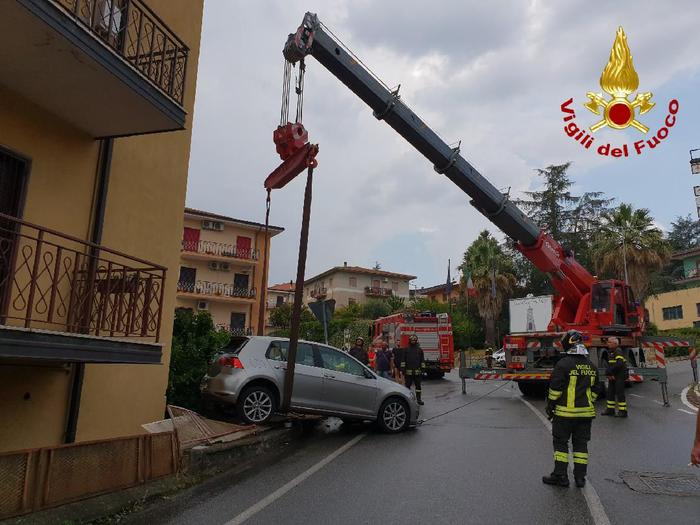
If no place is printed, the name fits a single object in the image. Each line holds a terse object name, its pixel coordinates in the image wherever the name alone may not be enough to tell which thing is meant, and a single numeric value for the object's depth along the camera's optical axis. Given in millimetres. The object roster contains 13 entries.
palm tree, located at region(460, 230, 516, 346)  44969
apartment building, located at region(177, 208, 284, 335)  45875
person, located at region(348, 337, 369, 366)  14655
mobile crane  13305
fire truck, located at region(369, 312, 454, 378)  23531
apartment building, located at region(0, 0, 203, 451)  5426
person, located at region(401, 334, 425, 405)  13570
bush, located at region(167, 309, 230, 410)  9797
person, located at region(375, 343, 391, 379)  16891
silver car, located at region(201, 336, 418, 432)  8859
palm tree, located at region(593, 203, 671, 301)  35188
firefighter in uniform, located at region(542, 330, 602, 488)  6336
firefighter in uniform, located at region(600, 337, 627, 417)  11688
